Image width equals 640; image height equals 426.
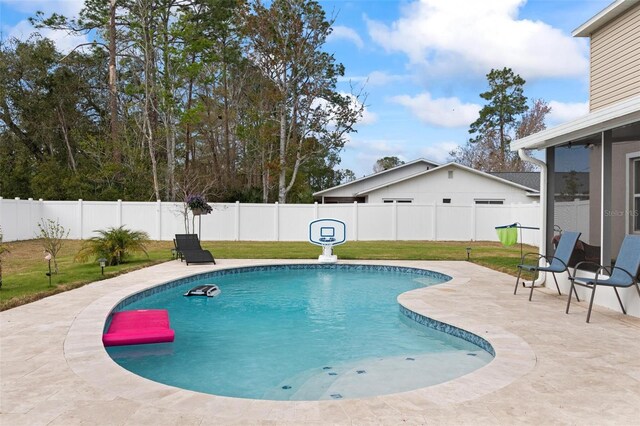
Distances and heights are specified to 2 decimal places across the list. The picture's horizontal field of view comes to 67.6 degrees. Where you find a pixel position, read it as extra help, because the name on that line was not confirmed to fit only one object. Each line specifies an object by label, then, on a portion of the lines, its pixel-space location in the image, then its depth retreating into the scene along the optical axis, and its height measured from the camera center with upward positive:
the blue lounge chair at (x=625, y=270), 5.65 -0.57
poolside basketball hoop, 13.41 -0.35
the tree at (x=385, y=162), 55.87 +7.08
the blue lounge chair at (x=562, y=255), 7.09 -0.49
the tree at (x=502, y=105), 36.91 +9.15
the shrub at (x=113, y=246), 12.02 -0.66
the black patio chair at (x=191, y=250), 12.53 -0.78
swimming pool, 4.80 -1.58
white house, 24.16 +1.70
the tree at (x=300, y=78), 25.59 +8.13
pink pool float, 5.46 -1.32
